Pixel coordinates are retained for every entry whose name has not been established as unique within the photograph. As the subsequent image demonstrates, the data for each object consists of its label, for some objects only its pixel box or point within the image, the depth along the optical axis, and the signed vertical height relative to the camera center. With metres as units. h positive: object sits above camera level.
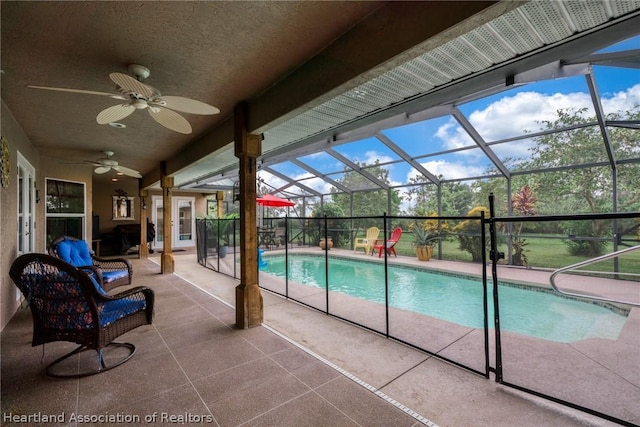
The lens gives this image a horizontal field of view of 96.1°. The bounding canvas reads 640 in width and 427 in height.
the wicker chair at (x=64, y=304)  2.28 -0.67
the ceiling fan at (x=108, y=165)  5.40 +1.08
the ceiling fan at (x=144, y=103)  2.16 +1.00
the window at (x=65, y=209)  6.32 +0.30
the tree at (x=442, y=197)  8.11 +0.50
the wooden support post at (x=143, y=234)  8.87 -0.43
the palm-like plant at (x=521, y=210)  6.99 +0.04
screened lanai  2.17 +1.27
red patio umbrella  9.09 +0.52
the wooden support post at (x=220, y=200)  12.34 +0.80
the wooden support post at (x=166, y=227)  6.58 -0.18
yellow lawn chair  9.59 -0.81
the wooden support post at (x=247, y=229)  3.38 -0.14
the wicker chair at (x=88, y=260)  4.10 -0.61
